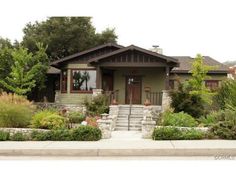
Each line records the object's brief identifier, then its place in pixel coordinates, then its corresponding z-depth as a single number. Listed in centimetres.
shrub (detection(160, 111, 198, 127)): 1692
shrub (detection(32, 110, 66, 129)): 1573
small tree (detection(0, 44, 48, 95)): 2586
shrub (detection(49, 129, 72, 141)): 1398
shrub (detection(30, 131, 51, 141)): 1410
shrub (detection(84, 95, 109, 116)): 2328
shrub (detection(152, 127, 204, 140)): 1375
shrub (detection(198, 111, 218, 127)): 1635
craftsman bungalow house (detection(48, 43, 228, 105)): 2822
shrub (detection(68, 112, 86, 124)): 2035
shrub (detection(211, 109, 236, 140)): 1366
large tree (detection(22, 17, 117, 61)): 3919
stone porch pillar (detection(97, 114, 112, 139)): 1531
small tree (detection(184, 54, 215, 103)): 2403
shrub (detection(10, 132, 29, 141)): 1421
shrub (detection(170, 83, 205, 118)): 2105
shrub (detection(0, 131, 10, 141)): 1421
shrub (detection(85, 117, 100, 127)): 1755
